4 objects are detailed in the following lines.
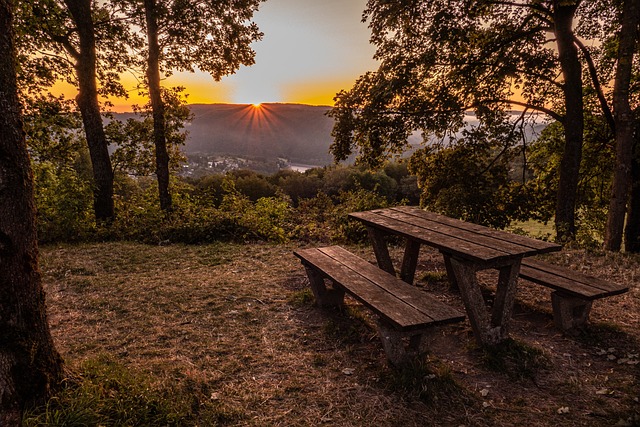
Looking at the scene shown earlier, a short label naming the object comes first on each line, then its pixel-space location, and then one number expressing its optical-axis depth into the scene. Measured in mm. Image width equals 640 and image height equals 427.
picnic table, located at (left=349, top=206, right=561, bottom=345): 3547
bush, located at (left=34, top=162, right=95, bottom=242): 9180
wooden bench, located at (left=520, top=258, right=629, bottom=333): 3898
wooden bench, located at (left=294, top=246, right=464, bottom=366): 3109
